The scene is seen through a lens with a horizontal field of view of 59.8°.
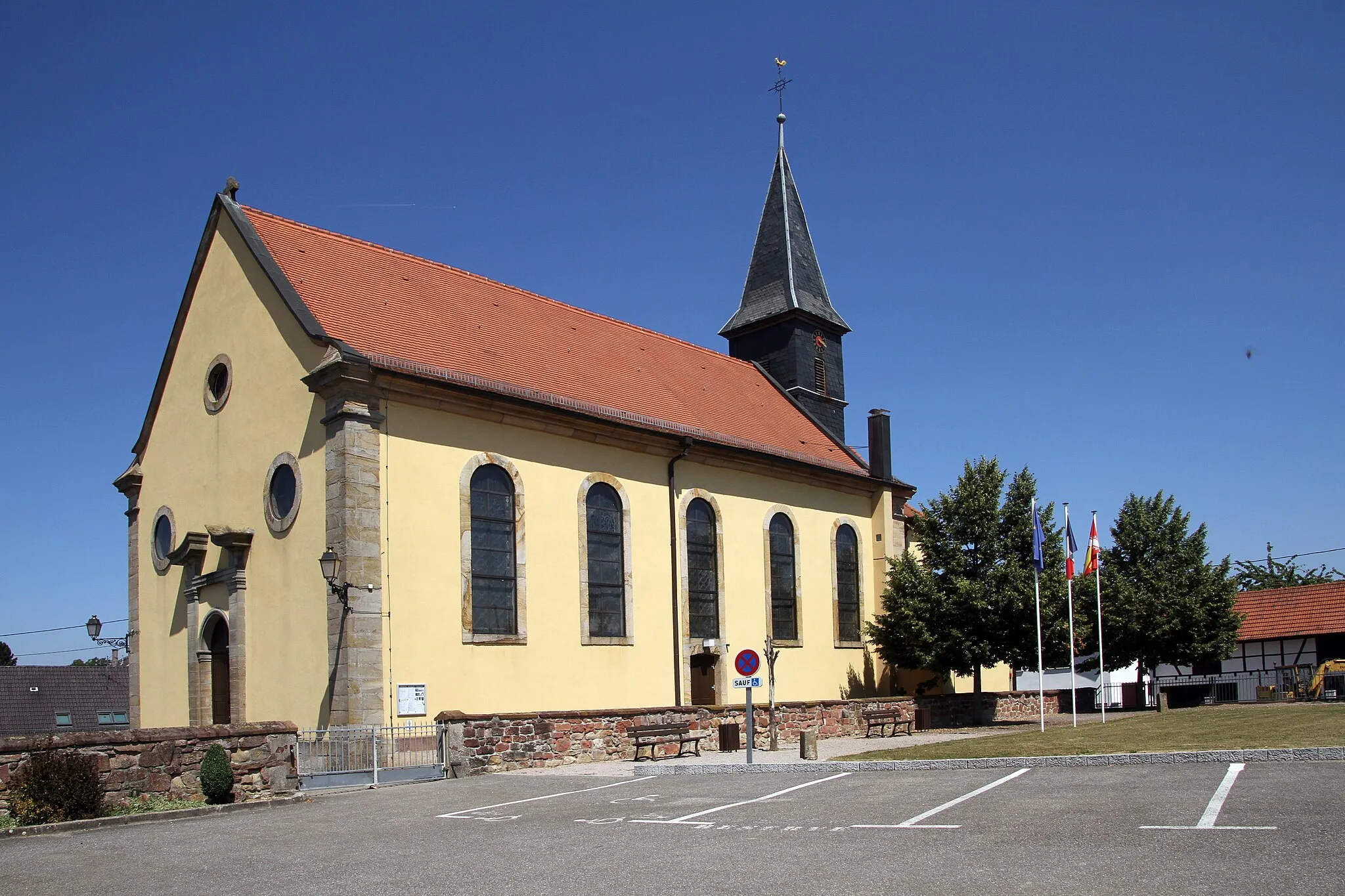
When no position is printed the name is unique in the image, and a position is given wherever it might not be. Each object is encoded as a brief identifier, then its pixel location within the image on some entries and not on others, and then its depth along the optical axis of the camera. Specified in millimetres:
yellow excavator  36031
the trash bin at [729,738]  22906
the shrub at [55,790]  13477
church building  21375
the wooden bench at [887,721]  27166
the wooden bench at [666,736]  21344
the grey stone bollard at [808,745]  18516
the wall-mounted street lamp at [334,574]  20094
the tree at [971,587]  30766
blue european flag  28117
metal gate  17625
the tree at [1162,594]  36500
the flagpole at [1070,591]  28594
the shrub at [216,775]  15039
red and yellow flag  29688
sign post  19031
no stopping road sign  19078
